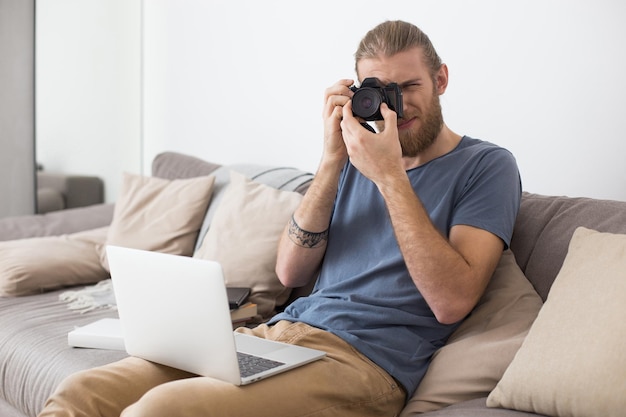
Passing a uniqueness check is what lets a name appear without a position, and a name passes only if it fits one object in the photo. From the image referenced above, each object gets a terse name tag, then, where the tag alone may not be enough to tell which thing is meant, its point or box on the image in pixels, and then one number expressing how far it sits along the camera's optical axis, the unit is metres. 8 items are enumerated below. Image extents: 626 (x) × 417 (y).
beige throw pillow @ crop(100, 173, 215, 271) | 2.64
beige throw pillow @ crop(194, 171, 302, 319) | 2.26
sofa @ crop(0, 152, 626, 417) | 1.47
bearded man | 1.49
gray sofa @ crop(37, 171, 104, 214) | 3.79
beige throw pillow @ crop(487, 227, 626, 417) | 1.41
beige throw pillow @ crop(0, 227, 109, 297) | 2.53
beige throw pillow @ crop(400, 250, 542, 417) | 1.62
